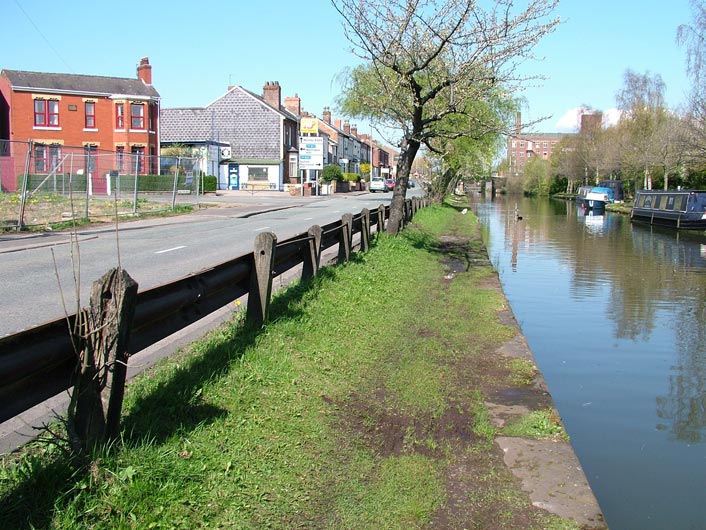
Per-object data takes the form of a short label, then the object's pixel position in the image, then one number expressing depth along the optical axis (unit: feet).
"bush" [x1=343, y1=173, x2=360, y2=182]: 259.19
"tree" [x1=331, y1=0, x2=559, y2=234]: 50.72
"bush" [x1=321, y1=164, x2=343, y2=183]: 227.61
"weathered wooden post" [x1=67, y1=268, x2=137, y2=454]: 11.91
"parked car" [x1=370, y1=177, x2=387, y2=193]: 255.29
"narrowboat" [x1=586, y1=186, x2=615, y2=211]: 198.90
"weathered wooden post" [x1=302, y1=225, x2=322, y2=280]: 30.30
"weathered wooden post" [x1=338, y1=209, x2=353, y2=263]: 37.83
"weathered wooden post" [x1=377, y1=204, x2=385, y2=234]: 57.88
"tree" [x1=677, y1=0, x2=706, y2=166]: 128.16
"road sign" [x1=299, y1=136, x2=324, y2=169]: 207.62
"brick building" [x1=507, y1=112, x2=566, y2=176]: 482.45
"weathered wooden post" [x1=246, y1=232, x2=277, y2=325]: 21.90
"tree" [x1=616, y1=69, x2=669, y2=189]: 192.38
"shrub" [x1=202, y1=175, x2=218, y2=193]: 167.22
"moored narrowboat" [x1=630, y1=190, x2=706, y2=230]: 124.57
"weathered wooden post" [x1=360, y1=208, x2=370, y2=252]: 45.09
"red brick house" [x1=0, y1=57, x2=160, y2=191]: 153.58
